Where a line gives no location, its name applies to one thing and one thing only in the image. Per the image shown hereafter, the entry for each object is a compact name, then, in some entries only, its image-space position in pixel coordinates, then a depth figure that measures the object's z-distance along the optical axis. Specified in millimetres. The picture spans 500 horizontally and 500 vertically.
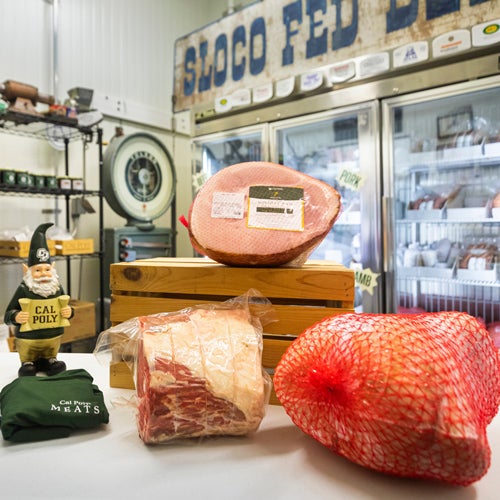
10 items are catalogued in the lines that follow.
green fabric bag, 667
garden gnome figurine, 995
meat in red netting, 486
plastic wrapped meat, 646
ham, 922
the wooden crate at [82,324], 2715
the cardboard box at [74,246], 2816
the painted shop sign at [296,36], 2393
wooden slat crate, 865
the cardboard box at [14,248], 2580
